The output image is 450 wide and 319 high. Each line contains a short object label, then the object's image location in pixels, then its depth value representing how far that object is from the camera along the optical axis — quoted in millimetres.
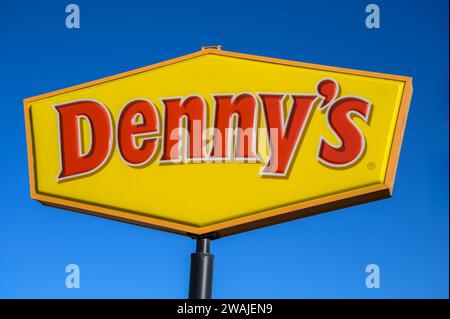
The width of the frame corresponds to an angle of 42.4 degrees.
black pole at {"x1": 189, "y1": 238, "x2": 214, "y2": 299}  5973
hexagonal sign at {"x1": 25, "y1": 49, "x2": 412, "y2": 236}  6195
